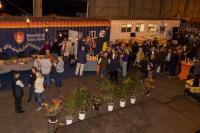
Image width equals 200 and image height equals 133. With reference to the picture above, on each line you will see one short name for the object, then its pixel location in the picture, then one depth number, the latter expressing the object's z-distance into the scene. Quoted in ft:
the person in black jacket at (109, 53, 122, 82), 41.11
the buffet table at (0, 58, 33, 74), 39.68
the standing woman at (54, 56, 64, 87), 38.50
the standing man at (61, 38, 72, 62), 50.55
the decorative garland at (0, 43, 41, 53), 45.27
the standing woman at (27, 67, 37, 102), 31.84
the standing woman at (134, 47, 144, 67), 47.84
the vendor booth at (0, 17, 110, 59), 44.90
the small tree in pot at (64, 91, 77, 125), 28.53
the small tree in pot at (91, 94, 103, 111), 32.35
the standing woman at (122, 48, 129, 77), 44.68
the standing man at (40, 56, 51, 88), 36.54
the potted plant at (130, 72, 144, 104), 34.65
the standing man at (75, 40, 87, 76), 43.11
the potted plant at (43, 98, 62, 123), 27.27
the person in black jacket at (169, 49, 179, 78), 48.81
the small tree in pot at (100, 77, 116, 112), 32.83
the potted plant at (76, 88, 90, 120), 29.04
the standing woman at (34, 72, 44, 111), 30.94
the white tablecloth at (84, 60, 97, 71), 47.35
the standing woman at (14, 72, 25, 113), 30.07
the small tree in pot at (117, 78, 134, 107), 33.94
